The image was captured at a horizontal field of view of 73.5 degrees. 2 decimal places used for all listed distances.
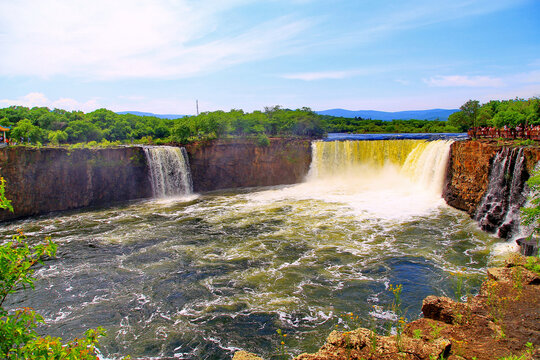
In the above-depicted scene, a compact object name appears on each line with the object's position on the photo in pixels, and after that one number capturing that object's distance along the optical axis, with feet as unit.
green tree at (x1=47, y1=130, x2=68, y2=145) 116.78
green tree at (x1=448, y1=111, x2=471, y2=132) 188.75
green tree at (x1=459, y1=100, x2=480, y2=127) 168.60
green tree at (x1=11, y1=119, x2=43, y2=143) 115.75
